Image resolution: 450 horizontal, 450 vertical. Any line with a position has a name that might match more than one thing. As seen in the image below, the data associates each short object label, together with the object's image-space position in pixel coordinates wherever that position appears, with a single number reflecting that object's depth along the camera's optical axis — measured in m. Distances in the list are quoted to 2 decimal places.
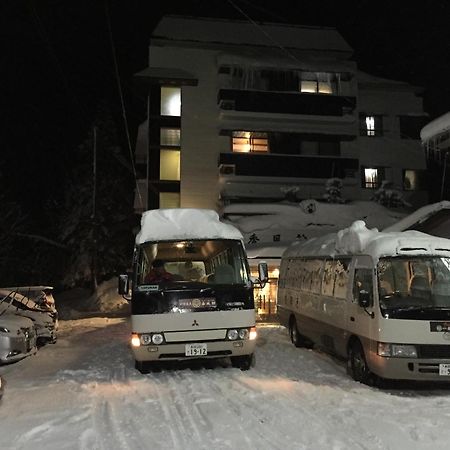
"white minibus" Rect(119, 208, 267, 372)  9.45
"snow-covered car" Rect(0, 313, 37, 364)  10.80
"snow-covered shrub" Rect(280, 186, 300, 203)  29.50
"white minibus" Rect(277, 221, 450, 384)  8.17
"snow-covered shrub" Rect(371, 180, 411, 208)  29.36
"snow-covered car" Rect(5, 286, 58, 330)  15.34
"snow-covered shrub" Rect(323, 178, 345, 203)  29.22
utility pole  33.53
